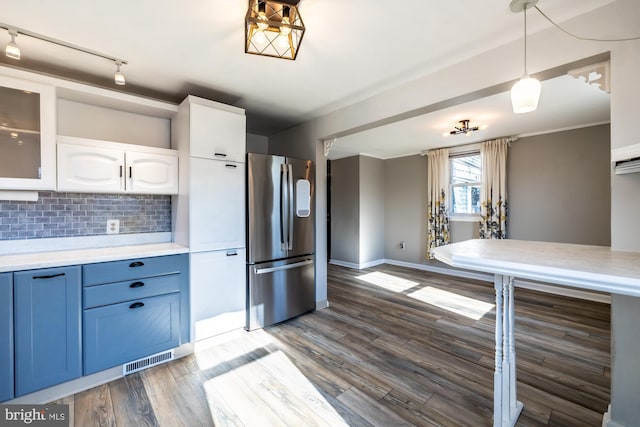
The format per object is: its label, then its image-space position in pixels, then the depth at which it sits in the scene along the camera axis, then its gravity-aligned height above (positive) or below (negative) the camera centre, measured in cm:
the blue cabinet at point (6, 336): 156 -73
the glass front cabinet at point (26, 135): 180 +56
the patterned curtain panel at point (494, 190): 414 +36
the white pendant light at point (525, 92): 128 +59
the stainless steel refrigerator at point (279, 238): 263 -27
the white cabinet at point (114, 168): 200 +38
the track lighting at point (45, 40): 156 +112
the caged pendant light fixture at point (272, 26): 134 +100
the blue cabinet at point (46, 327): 161 -73
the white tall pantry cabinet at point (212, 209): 230 +3
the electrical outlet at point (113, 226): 236 -12
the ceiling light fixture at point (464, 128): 337 +111
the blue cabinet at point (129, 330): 183 -89
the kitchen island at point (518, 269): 83 -20
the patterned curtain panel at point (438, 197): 479 +27
